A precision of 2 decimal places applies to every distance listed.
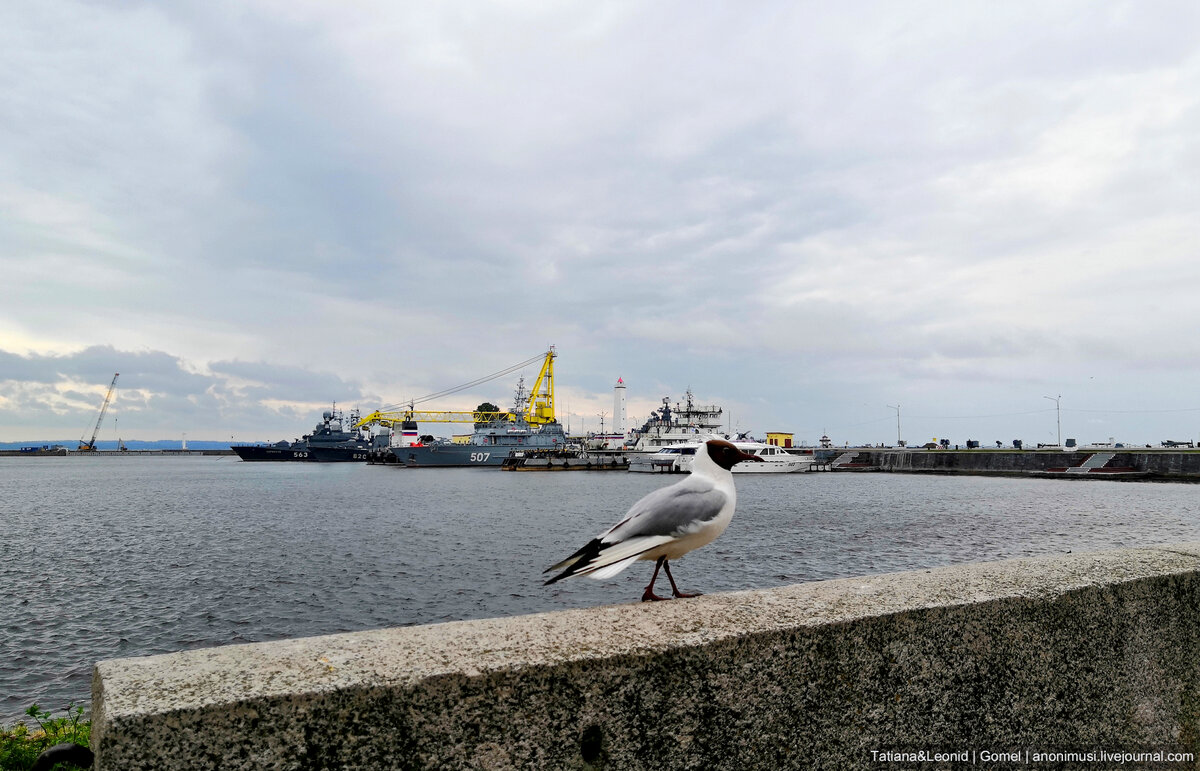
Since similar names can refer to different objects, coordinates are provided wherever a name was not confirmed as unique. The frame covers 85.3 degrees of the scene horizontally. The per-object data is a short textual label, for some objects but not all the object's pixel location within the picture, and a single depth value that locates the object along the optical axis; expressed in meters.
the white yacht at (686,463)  61.22
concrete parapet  1.23
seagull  2.35
